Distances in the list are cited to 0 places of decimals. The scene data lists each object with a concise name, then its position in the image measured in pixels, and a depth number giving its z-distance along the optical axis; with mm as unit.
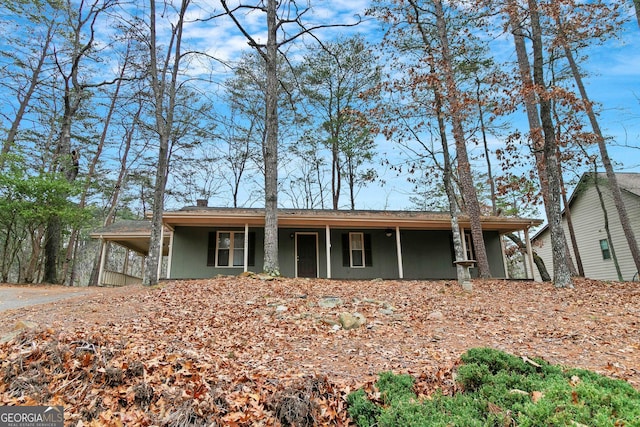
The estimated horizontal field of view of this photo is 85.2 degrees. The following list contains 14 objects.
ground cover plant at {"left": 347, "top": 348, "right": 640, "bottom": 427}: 2154
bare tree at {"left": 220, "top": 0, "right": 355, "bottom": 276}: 9867
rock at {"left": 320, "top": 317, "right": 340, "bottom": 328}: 5587
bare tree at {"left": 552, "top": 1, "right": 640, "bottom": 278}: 12000
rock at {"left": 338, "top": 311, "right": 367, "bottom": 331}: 5453
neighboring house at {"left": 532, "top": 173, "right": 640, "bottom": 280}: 15047
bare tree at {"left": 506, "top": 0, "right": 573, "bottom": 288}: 8625
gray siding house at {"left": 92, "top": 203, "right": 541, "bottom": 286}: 12314
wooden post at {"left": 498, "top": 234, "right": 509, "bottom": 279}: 13543
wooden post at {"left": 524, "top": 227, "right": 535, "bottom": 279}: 12485
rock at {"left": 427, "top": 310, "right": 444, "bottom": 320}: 5896
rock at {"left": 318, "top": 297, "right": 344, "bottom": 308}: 6519
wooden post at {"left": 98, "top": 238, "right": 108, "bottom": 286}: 13492
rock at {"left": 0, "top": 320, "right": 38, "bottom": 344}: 4133
